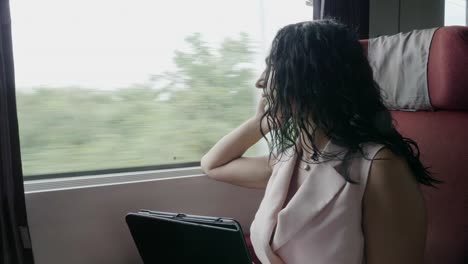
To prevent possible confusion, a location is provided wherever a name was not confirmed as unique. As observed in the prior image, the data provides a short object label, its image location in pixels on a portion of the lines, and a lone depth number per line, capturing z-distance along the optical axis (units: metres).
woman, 0.76
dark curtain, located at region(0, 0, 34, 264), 1.07
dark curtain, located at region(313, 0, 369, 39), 1.53
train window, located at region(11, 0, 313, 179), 1.27
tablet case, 0.87
